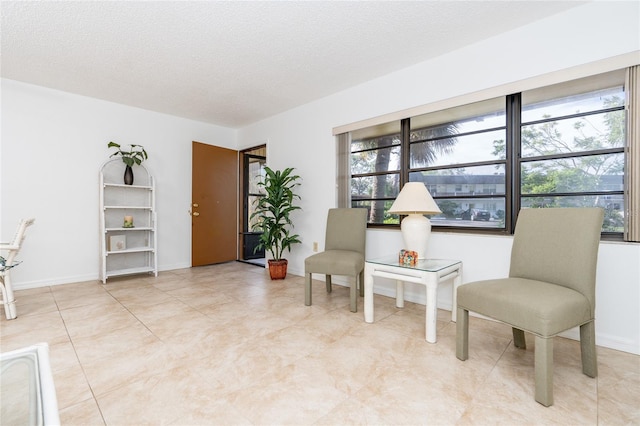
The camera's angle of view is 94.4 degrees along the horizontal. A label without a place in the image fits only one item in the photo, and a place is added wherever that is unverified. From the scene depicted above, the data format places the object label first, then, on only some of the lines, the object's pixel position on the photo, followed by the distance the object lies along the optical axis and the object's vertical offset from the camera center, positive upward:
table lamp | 2.42 -0.02
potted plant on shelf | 3.97 +0.77
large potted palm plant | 3.96 -0.04
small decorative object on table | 2.34 -0.38
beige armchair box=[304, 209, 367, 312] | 2.76 -0.44
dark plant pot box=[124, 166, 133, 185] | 4.07 +0.50
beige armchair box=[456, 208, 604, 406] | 1.45 -0.46
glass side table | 2.11 -0.50
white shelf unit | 3.88 -0.16
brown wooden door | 4.83 +0.12
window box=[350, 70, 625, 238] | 2.12 +0.47
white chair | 2.52 -0.50
